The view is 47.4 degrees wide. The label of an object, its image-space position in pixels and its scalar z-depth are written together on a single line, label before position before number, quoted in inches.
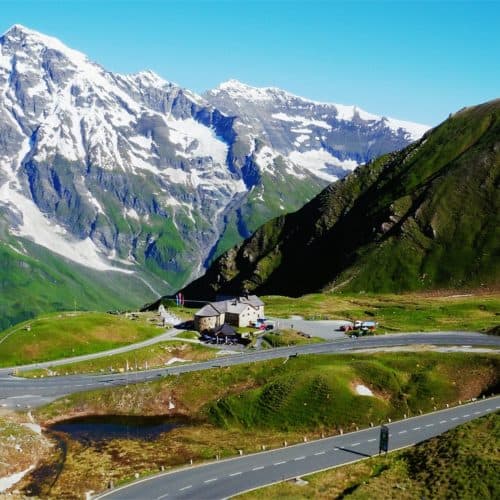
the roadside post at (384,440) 2714.1
